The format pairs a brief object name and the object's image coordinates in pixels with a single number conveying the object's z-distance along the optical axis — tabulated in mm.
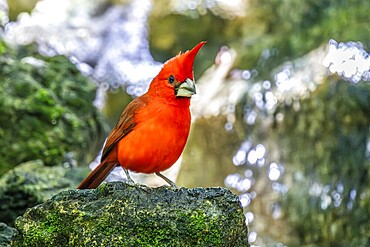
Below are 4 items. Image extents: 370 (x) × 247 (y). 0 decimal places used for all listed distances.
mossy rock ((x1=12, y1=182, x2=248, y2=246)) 5398
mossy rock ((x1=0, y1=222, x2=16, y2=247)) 6700
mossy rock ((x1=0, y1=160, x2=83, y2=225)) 8336
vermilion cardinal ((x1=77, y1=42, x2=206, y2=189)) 6437
